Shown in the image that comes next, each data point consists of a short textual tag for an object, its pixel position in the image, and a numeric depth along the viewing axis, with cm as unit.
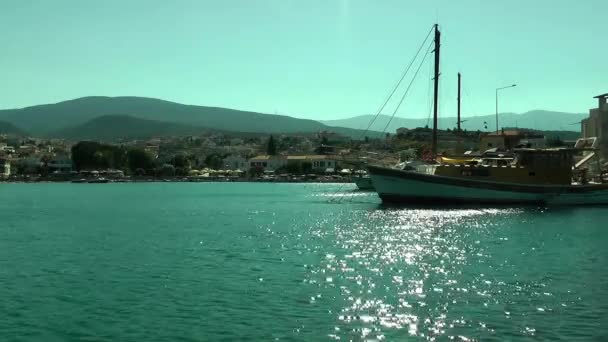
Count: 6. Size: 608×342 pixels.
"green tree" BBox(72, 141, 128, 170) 19012
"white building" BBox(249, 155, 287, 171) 19800
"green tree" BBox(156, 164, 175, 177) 19300
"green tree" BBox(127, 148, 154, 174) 19601
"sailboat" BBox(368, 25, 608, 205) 5422
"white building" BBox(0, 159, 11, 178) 19165
